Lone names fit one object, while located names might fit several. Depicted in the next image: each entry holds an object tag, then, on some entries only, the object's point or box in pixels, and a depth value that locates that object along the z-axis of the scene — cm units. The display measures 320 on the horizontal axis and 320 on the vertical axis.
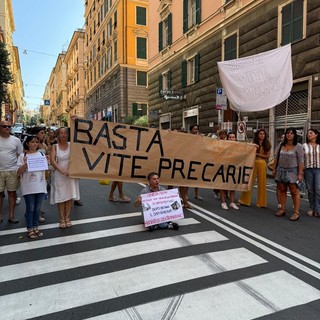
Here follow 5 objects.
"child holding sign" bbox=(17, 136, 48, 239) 523
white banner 730
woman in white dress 574
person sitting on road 580
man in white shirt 582
